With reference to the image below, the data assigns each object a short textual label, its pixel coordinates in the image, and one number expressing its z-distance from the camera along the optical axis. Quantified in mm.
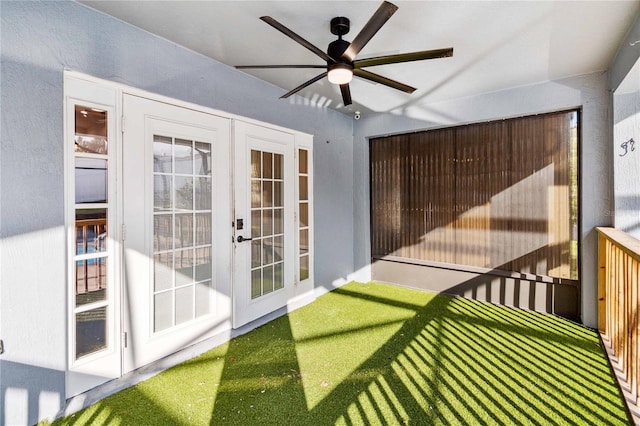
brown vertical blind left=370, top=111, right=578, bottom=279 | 3531
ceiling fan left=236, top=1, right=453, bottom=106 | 1748
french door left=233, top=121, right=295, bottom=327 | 3205
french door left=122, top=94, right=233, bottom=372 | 2414
